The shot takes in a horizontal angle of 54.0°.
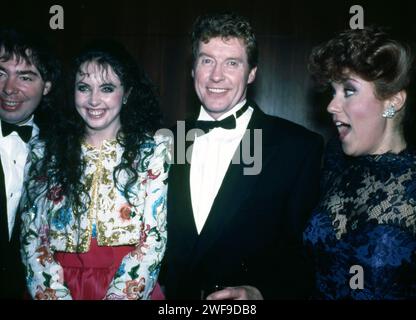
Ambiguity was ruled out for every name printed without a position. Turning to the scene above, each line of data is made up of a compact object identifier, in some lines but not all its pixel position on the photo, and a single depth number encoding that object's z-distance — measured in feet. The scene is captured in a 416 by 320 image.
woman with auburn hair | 4.79
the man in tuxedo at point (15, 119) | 6.20
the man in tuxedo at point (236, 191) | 5.58
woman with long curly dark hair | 5.66
